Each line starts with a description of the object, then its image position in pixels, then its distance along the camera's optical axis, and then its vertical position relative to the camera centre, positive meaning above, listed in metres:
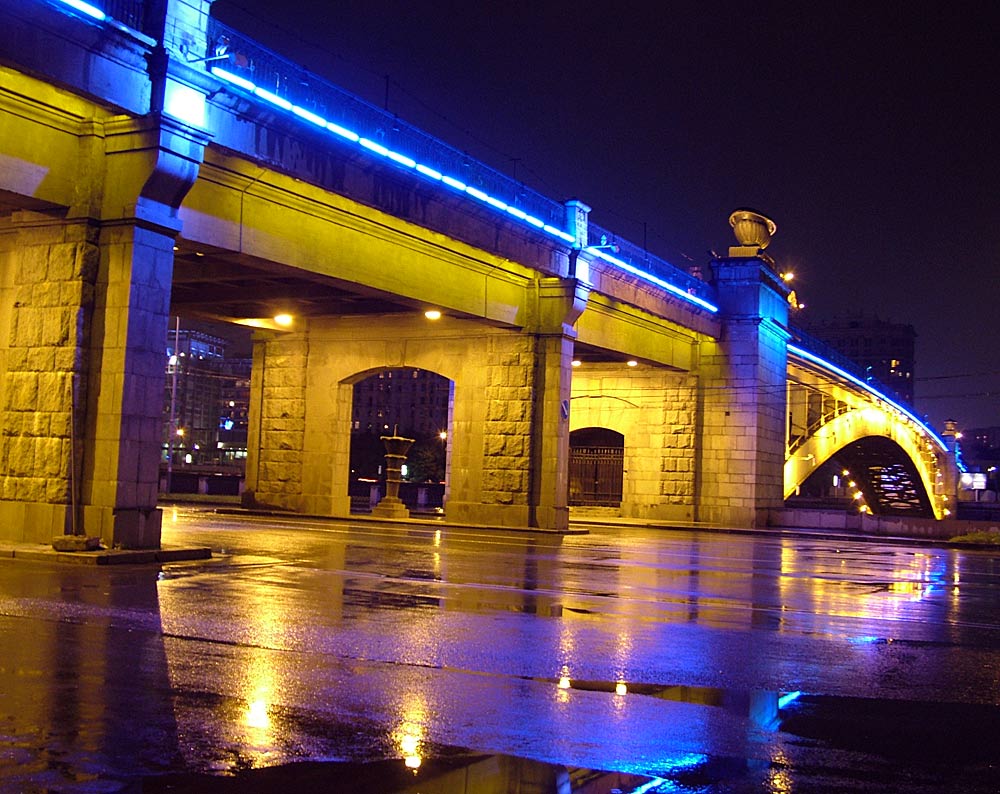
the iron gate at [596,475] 45.53 +1.48
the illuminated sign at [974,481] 171.43 +7.48
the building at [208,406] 161.65 +13.77
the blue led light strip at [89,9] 13.73 +5.92
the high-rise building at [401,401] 142.75 +13.04
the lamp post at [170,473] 52.64 +0.98
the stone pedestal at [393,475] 33.03 +0.88
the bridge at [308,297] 15.11 +4.56
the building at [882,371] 187.50 +26.46
